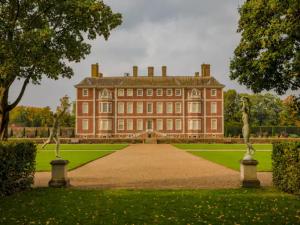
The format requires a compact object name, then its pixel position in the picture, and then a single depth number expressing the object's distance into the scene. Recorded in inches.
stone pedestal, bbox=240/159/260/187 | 377.1
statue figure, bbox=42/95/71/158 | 400.3
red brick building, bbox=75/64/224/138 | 2069.4
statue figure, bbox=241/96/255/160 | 388.5
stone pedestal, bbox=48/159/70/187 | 379.9
